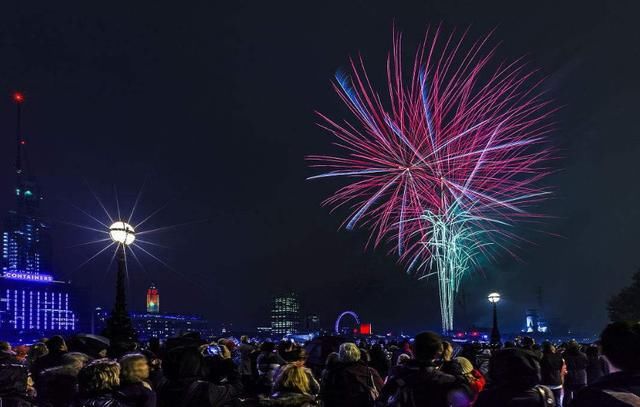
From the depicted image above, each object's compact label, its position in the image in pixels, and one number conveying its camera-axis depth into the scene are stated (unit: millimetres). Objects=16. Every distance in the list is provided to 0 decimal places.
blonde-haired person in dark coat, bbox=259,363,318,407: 5258
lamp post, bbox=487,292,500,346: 29584
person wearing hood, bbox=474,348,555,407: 4508
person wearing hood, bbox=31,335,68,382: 8523
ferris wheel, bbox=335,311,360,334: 78750
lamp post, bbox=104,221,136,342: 15719
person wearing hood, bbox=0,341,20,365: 7407
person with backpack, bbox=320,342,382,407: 6961
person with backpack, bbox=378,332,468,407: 5527
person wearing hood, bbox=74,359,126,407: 5188
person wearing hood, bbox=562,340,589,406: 12430
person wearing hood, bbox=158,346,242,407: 5949
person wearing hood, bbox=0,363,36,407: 6832
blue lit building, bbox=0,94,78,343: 184750
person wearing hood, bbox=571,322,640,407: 3475
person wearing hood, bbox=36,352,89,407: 6957
